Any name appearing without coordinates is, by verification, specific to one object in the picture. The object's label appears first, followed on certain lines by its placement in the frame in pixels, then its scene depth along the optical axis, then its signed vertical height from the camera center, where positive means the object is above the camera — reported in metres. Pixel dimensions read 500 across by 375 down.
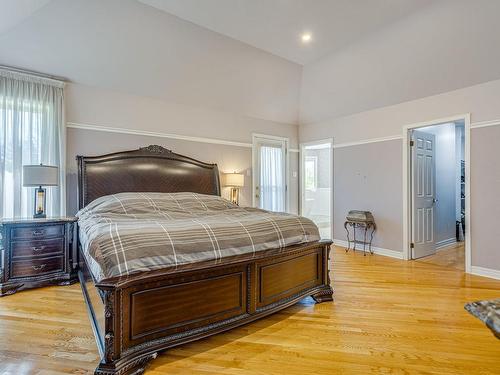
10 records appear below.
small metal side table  4.86 -0.65
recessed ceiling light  3.82 +2.05
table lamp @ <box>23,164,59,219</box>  3.14 +0.08
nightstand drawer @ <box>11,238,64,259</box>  3.06 -0.69
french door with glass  5.61 +0.30
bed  1.69 -0.62
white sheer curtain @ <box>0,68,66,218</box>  3.37 +0.64
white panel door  4.58 -0.12
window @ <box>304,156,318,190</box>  9.24 +0.55
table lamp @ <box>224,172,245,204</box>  4.90 +0.11
